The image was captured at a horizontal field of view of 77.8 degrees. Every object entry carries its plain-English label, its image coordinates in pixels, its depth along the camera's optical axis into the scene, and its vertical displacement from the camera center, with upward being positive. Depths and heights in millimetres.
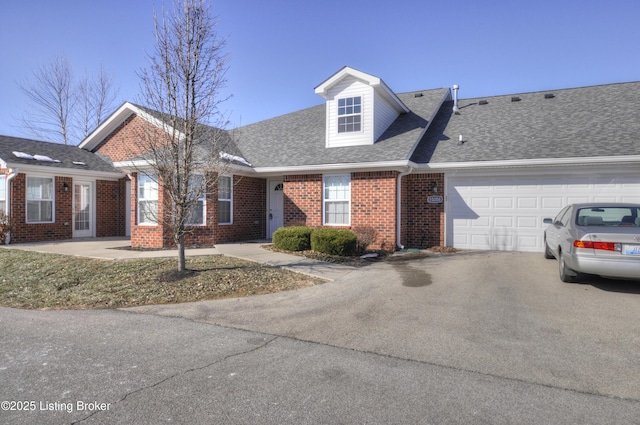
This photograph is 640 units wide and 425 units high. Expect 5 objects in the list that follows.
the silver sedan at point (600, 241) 6328 -474
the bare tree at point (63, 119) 32469 +7786
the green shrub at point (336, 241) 10711 -796
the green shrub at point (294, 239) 11430 -768
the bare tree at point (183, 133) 7918 +1639
